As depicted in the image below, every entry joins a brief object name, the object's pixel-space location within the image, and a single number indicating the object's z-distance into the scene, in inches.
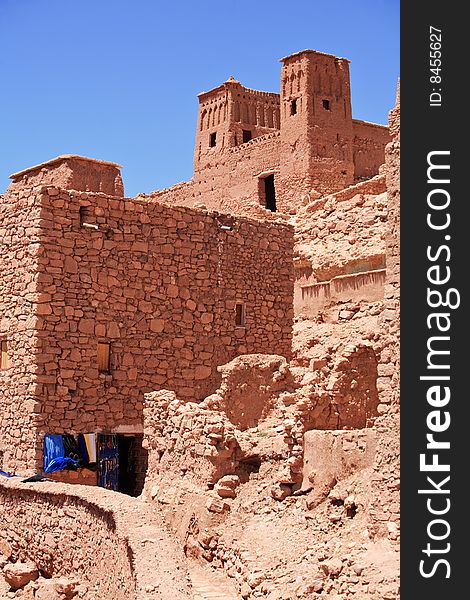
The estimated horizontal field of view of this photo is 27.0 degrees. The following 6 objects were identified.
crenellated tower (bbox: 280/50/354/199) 1446.9
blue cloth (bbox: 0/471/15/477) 598.4
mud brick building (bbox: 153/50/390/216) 1451.8
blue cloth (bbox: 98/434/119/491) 617.0
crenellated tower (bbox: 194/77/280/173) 1664.6
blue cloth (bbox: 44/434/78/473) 583.5
